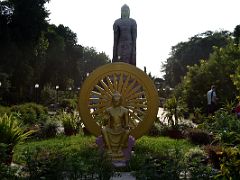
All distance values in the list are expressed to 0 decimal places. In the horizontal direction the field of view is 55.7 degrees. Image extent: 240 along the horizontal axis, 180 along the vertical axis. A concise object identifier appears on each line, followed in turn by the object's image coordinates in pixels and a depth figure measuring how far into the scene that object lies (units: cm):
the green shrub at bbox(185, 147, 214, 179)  302
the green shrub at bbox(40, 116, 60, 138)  707
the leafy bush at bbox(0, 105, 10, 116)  847
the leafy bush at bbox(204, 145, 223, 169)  451
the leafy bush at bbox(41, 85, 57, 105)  1777
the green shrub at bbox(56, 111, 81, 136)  721
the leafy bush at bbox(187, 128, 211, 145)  618
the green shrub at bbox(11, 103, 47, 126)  844
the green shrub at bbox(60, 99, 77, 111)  1488
